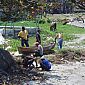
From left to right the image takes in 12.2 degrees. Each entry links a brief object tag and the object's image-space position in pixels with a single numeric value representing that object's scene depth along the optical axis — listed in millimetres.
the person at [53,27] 50556
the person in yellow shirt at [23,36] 30284
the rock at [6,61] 18688
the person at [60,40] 32219
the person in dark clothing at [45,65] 20983
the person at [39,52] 23497
